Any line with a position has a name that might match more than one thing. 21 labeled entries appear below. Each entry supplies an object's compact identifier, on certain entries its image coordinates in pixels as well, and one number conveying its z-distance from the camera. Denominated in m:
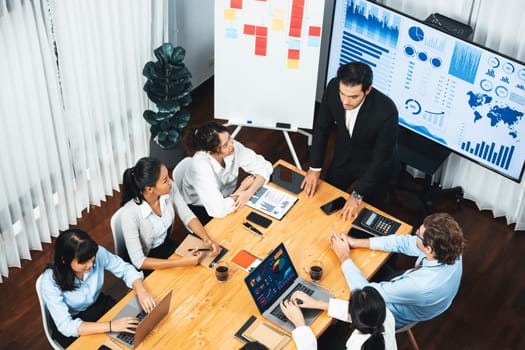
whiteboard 5.21
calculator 4.31
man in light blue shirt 3.65
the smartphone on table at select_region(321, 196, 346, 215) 4.41
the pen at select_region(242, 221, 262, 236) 4.24
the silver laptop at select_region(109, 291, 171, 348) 3.51
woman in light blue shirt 3.60
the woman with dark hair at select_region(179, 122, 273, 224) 4.35
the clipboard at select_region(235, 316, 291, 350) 3.64
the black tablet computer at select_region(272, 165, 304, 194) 4.58
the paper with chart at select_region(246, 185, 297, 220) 4.40
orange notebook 4.03
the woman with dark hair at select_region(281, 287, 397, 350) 3.22
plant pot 5.84
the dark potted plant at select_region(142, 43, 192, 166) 5.30
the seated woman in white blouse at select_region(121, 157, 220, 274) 3.96
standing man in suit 4.12
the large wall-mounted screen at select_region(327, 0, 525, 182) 4.91
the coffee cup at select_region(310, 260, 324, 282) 3.94
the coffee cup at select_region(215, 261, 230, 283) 3.90
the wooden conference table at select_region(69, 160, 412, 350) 3.65
